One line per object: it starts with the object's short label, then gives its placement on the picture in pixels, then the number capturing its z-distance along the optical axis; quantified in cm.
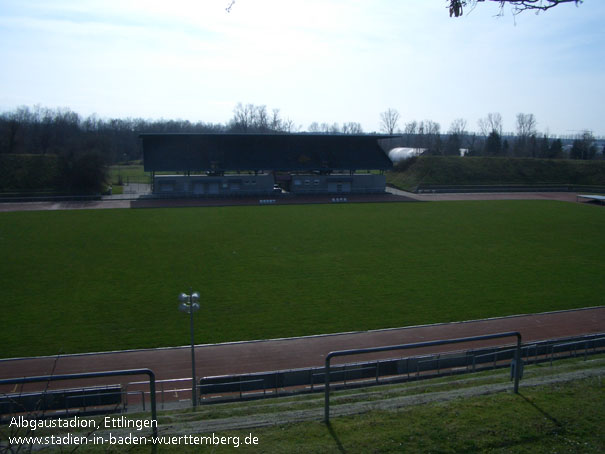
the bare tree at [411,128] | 14625
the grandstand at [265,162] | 5269
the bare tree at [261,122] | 12304
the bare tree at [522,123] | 13600
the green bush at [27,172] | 5197
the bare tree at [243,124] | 12244
